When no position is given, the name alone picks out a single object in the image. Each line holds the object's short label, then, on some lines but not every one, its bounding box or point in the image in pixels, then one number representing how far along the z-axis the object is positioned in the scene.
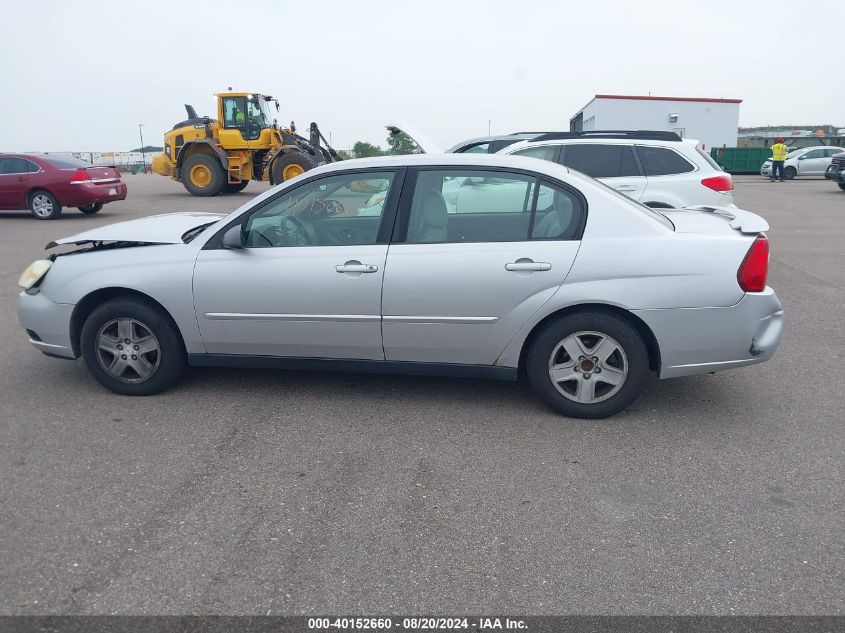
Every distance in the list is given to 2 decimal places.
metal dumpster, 37.50
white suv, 8.55
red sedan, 15.83
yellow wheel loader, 20.41
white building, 35.75
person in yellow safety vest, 30.61
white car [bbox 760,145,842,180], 31.50
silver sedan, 4.27
